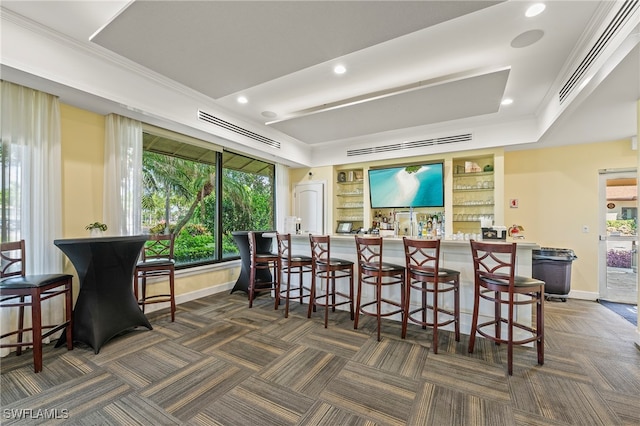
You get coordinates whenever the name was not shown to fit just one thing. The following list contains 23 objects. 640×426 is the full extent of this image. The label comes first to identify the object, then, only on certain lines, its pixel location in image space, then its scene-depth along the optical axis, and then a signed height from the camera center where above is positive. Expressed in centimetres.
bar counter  274 -56
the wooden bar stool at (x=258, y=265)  392 -80
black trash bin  429 -91
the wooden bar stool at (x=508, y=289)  226 -66
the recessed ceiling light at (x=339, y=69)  299 +160
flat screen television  500 +51
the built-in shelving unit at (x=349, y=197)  610 +36
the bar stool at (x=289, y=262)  364 -68
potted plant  298 -18
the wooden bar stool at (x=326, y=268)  333 -69
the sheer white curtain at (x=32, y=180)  253 +32
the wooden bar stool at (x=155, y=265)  338 -65
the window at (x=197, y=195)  393 +29
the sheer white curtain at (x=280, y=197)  601 +34
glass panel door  439 -30
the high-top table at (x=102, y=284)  254 -71
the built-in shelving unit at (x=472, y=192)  481 +37
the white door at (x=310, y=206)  610 +15
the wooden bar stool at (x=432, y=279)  258 -66
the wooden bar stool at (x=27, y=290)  223 -65
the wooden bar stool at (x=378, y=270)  288 -63
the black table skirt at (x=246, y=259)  448 -77
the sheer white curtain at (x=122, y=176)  325 +45
